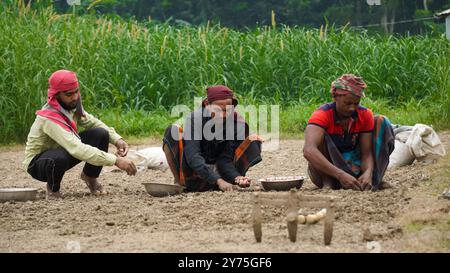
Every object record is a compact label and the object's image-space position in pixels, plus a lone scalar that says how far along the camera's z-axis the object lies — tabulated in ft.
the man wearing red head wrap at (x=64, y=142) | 50.08
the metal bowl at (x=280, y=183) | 49.87
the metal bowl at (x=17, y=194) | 51.37
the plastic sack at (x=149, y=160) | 66.08
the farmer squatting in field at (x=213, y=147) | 50.01
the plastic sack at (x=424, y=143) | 59.82
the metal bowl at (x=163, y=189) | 50.75
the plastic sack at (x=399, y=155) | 60.83
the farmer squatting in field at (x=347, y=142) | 48.37
